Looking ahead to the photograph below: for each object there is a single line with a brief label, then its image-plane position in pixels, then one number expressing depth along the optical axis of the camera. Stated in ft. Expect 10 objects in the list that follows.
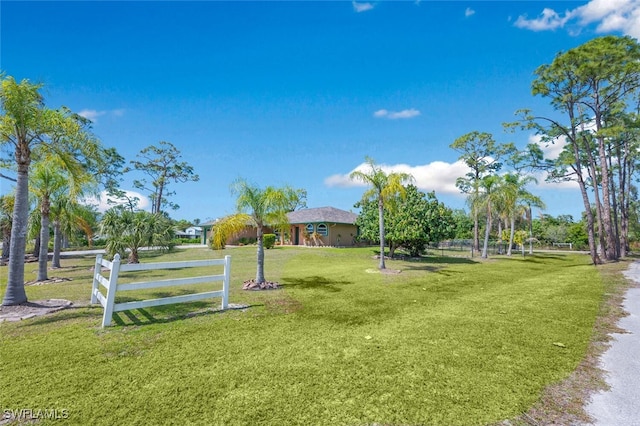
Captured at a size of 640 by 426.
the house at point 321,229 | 104.06
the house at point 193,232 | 216.17
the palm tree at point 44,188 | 34.81
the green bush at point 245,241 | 109.91
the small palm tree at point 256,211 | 31.60
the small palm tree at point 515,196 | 75.97
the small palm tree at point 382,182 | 46.14
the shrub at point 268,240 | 92.84
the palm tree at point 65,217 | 43.15
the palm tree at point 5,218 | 55.62
